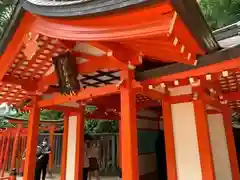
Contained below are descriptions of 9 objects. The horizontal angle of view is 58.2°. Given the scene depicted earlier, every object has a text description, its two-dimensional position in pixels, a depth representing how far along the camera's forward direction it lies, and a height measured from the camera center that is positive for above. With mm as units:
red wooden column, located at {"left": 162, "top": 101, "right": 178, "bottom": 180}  4449 +64
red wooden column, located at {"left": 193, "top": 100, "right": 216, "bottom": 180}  4008 +48
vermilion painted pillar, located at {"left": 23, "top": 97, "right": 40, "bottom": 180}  4805 +126
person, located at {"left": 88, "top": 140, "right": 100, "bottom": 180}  7333 -419
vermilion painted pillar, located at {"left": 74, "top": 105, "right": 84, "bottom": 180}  6250 -34
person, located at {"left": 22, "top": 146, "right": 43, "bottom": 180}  7402 -749
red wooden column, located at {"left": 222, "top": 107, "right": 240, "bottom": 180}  5406 -10
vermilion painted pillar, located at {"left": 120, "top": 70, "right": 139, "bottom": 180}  3167 +237
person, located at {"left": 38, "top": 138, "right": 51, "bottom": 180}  7496 -291
